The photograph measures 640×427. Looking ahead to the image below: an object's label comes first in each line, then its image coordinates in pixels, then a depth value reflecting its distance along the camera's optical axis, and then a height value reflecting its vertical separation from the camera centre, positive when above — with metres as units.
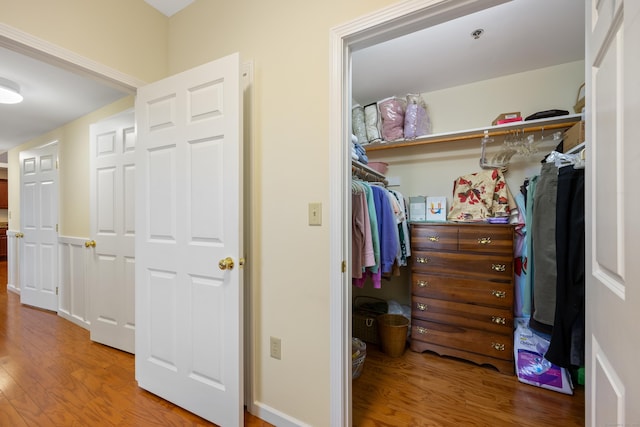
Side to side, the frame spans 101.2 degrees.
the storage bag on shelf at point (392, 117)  2.51 +0.90
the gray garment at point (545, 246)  1.68 -0.23
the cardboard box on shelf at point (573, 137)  1.67 +0.51
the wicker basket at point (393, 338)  2.21 -1.07
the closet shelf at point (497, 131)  2.03 +0.68
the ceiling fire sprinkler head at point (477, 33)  1.81 +1.25
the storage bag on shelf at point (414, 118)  2.48 +0.89
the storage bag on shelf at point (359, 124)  2.60 +0.87
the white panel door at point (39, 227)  3.17 -0.17
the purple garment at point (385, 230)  1.93 -0.14
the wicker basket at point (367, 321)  2.43 -1.02
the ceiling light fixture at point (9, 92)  2.12 +0.99
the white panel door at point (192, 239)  1.36 -0.15
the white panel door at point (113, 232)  2.21 -0.17
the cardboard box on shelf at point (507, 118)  2.19 +0.79
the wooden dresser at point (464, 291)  2.01 -0.65
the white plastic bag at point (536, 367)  1.76 -1.08
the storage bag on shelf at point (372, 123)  2.55 +0.86
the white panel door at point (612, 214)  0.52 -0.01
